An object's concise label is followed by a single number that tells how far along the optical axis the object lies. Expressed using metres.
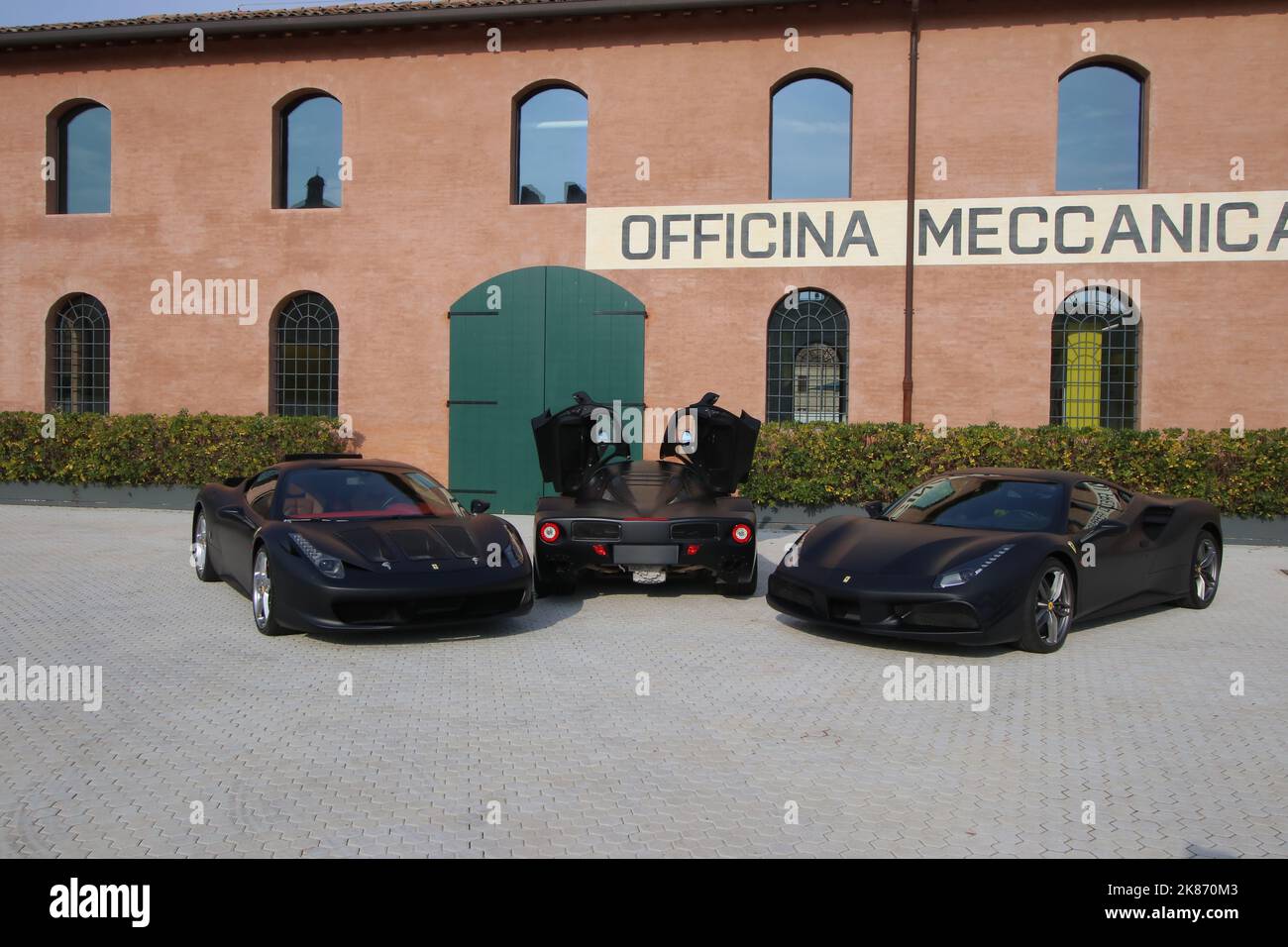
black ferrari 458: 6.84
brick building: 14.74
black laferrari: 8.52
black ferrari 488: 6.73
